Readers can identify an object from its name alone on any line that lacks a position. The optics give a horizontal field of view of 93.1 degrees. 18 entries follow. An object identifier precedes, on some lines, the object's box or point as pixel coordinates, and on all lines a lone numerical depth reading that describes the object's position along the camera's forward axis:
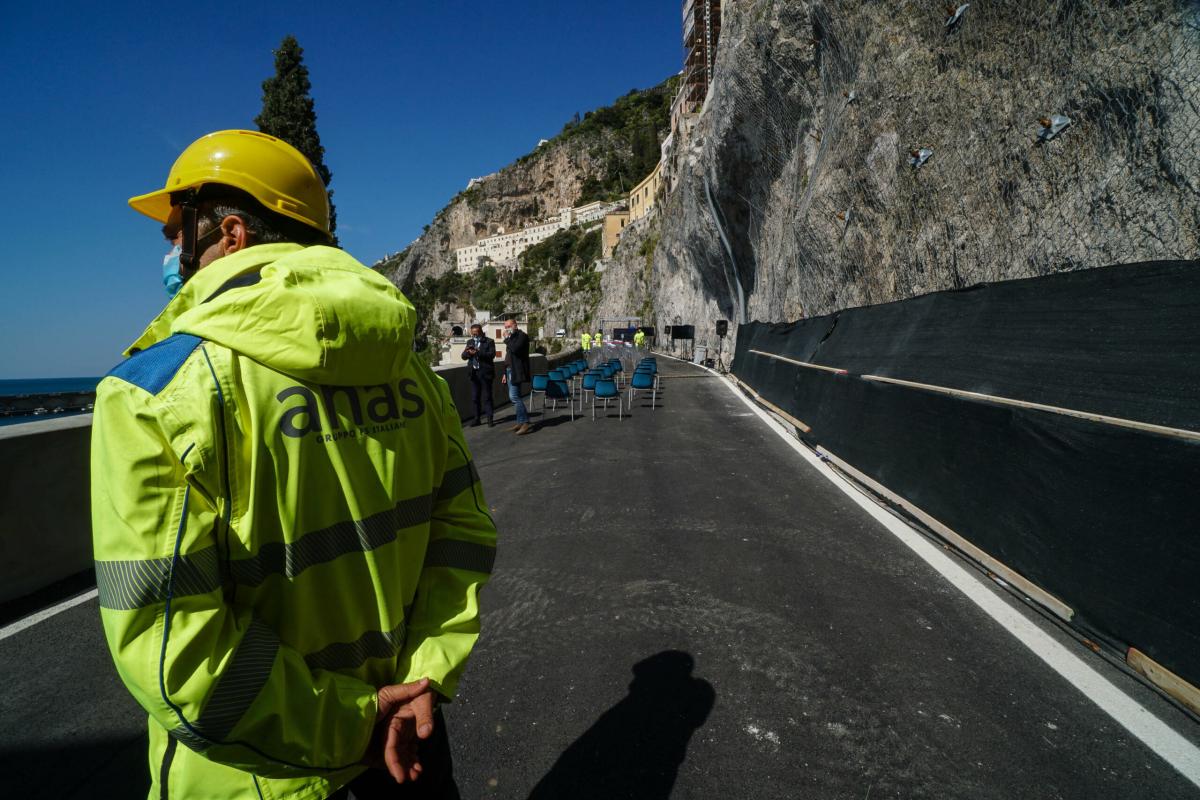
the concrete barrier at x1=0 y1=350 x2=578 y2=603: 4.04
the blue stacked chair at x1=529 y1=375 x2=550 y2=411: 12.65
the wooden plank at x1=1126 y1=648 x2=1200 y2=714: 2.49
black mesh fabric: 2.79
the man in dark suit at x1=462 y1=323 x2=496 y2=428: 11.49
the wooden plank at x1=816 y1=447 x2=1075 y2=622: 3.32
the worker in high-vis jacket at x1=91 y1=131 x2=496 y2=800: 1.00
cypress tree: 27.58
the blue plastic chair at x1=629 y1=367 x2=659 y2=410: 12.33
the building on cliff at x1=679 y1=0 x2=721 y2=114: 52.97
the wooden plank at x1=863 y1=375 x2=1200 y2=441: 2.80
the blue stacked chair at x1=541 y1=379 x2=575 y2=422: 12.76
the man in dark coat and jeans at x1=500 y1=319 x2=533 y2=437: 10.47
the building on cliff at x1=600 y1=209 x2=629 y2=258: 95.71
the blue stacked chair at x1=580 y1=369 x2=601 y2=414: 12.20
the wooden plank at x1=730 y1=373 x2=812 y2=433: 9.51
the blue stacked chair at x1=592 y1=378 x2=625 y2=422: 11.66
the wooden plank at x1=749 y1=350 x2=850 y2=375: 7.82
